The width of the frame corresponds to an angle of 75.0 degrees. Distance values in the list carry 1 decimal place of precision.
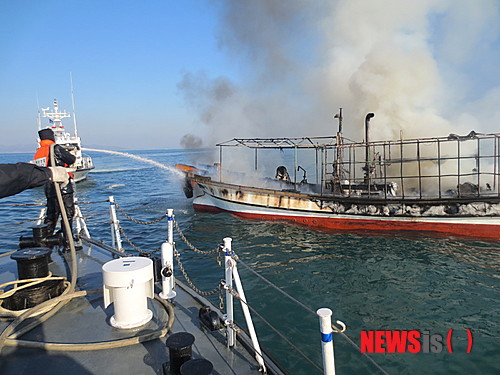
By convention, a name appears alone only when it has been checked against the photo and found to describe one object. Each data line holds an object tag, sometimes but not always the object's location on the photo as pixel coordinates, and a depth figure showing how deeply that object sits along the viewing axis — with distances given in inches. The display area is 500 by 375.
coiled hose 147.6
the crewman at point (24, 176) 126.6
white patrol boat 1646.9
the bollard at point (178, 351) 126.1
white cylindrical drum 153.7
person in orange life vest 265.1
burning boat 577.0
